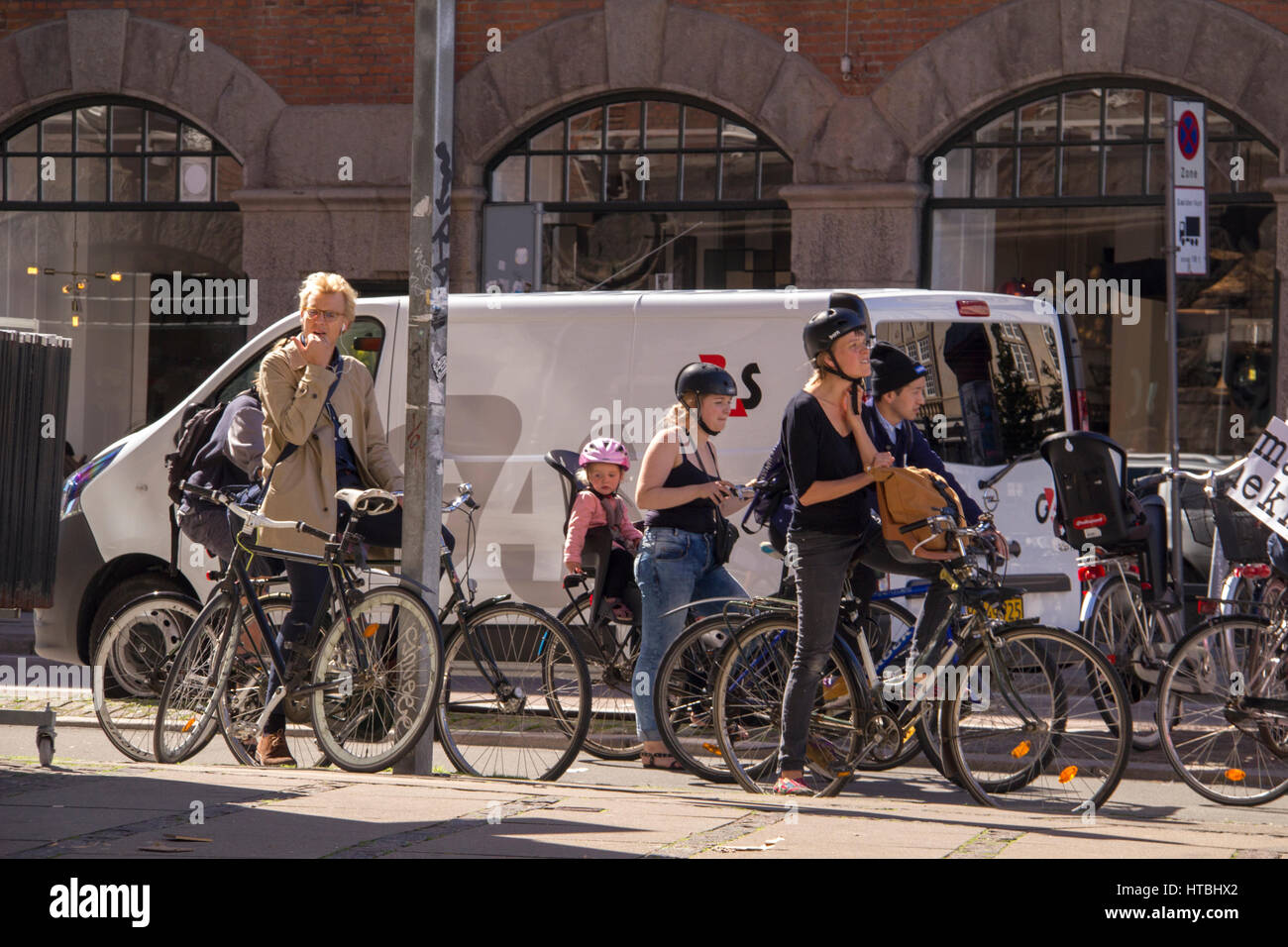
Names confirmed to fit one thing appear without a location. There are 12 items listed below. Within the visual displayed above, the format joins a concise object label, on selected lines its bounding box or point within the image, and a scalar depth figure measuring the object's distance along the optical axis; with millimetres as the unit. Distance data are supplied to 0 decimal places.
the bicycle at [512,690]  14687
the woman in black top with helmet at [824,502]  13508
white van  19062
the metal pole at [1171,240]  19500
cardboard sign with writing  15297
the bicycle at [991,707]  13195
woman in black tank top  15836
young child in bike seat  17109
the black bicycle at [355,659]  14297
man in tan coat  15102
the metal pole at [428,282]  14812
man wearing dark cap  15102
